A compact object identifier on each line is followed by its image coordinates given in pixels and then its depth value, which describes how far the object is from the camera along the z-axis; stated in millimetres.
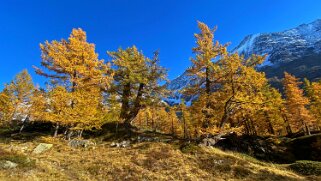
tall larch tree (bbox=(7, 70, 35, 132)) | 36250
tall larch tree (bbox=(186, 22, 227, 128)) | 23609
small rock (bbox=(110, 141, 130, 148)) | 23578
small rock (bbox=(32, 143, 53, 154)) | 20412
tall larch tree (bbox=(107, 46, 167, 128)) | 29172
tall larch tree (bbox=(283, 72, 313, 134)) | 42656
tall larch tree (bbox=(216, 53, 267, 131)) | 21734
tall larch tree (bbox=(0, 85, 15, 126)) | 33344
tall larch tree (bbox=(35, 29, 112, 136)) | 22109
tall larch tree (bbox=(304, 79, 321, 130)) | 32844
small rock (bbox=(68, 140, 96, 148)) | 22678
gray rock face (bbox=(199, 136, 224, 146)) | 23647
